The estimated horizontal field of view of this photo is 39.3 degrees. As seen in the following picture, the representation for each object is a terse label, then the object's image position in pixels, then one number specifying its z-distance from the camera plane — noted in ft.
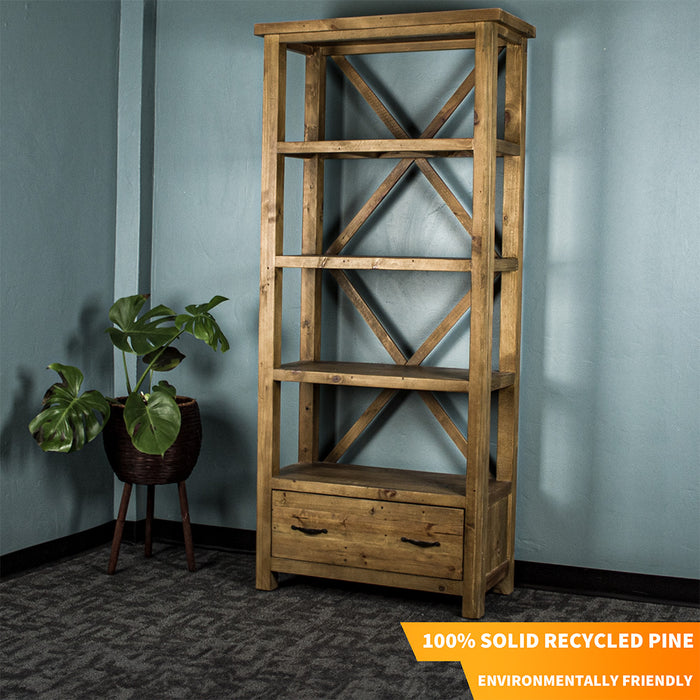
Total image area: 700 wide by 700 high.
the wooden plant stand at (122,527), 12.98
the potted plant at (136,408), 12.05
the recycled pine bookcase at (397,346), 11.25
